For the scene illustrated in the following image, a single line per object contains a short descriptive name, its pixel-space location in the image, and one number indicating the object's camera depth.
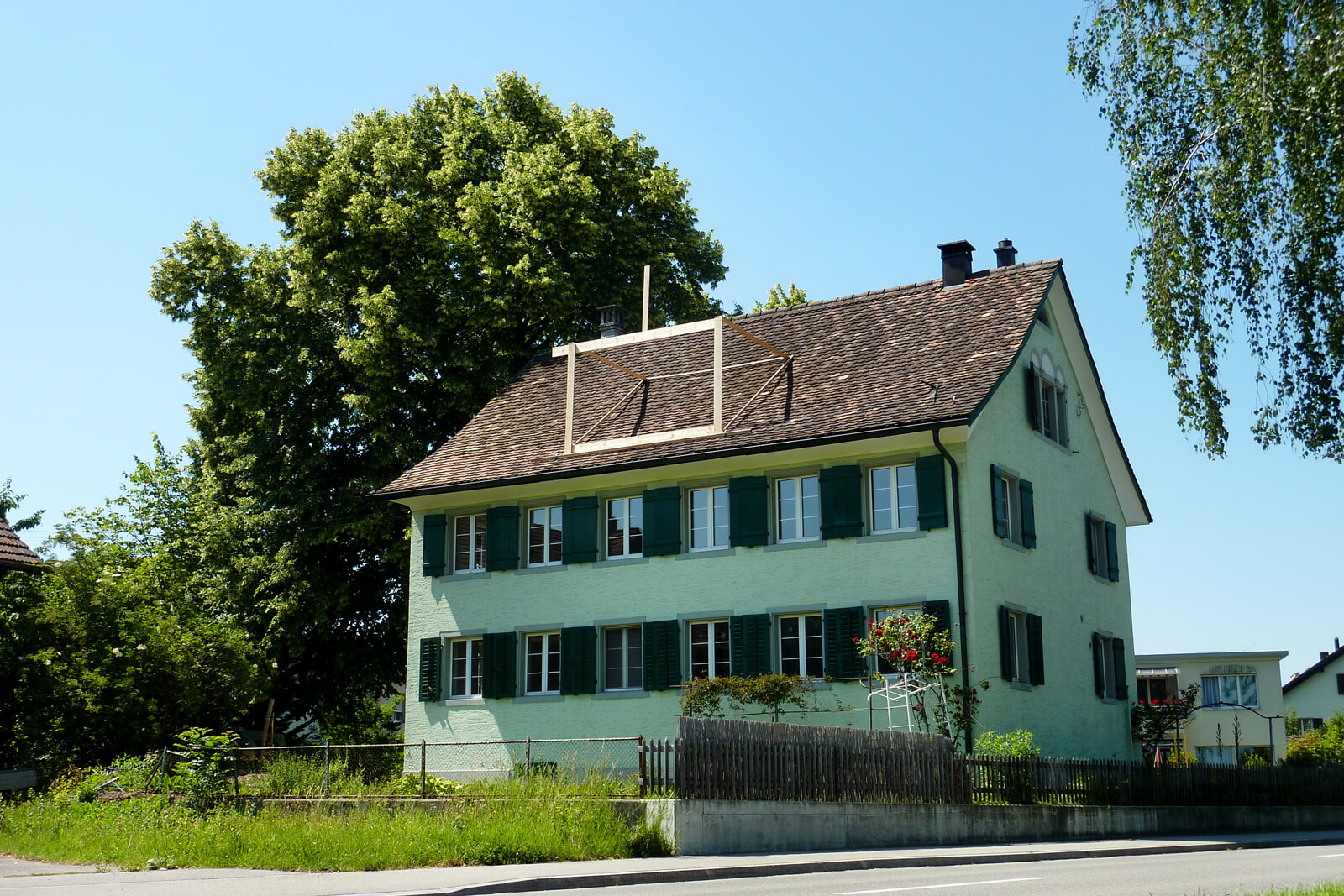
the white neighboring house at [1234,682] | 44.69
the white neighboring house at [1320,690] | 70.38
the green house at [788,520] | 24.17
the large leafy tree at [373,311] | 32.06
